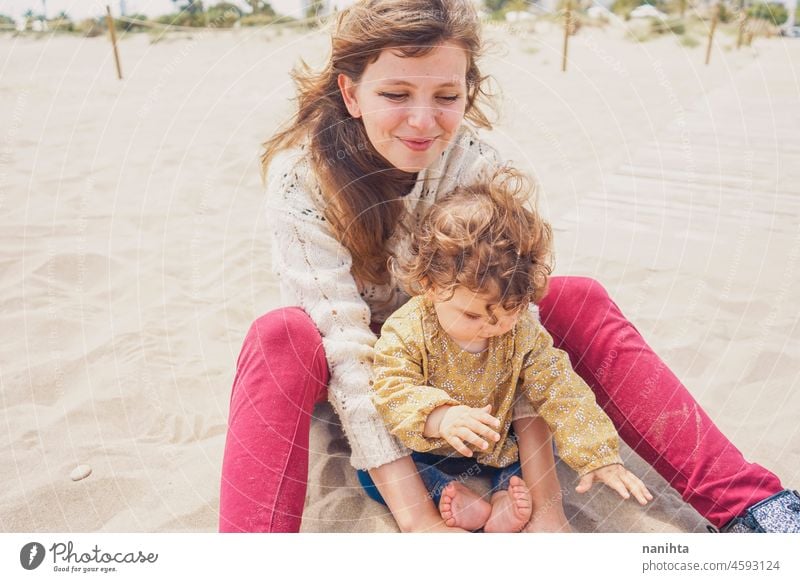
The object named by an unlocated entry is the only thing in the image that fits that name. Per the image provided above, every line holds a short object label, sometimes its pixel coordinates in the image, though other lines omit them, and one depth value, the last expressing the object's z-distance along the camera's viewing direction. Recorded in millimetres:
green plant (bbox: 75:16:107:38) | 4070
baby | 1052
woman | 1059
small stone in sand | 1216
